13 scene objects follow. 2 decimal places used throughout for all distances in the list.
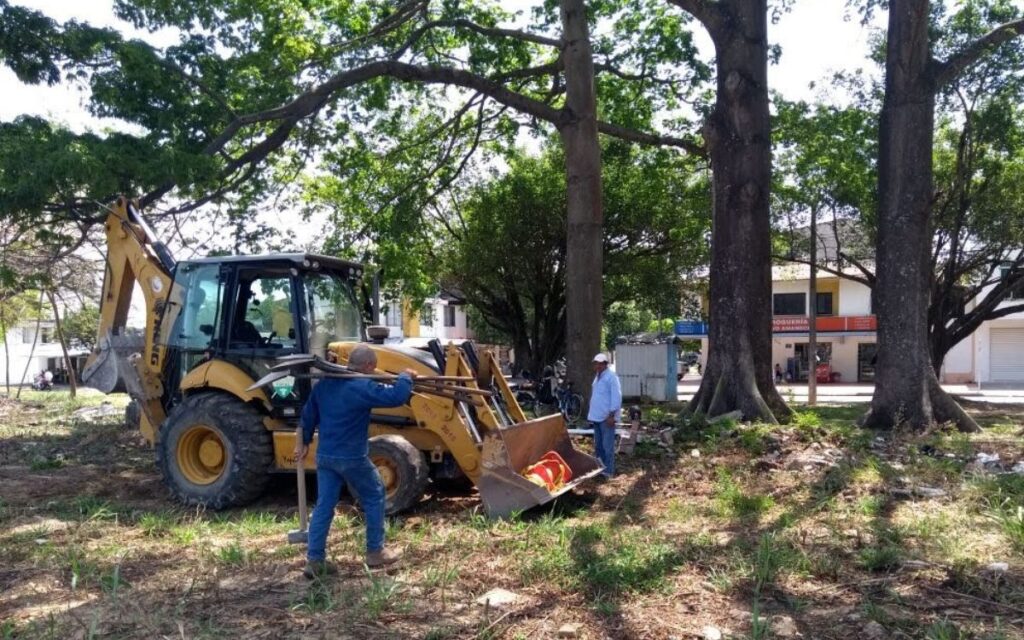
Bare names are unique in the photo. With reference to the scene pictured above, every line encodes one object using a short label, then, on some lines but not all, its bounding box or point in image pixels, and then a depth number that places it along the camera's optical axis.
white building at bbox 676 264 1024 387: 44.12
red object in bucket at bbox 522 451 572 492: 8.21
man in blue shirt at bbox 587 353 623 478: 9.94
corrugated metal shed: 27.64
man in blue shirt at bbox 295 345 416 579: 6.28
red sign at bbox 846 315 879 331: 44.47
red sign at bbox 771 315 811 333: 45.38
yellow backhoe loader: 8.20
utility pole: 23.05
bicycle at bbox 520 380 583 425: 14.04
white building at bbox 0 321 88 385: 51.63
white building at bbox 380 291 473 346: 20.64
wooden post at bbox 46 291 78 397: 26.15
